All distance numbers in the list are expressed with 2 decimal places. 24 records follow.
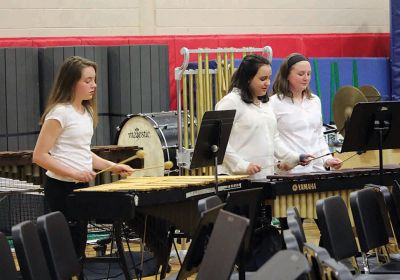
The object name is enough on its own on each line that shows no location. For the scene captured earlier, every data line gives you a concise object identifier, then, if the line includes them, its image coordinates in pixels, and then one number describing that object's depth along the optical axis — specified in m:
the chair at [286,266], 4.54
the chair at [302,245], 5.47
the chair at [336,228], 7.48
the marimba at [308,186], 9.80
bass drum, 13.03
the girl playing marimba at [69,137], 9.11
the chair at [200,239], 6.57
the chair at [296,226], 6.38
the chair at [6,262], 6.34
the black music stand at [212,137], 9.33
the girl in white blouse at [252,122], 10.13
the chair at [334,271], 5.16
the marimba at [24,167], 10.85
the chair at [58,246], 6.91
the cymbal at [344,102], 13.23
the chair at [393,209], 8.52
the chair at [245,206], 7.72
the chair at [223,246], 5.86
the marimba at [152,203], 8.86
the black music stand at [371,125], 9.76
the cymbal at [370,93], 14.52
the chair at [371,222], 8.11
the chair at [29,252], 6.39
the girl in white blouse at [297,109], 10.48
